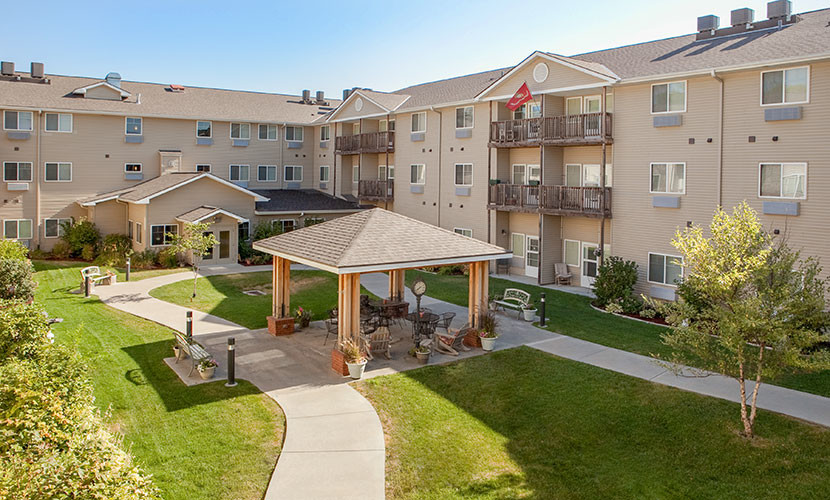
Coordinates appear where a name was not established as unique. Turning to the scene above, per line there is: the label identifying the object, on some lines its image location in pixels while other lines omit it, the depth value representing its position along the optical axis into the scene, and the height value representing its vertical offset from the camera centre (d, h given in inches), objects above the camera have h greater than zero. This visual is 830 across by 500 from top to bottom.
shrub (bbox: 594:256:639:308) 920.9 -96.4
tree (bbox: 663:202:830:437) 425.4 -57.7
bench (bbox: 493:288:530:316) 844.7 -117.8
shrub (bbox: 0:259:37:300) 792.3 -85.9
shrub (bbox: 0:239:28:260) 851.2 -50.0
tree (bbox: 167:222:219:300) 962.1 -39.7
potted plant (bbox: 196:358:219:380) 565.9 -140.9
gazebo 611.2 -37.3
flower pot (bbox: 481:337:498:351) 676.7 -138.2
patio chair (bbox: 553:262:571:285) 1091.3 -97.9
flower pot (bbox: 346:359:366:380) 576.7 -143.4
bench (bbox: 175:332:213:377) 581.6 -130.3
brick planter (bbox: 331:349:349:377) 590.5 -142.2
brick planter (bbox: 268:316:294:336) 730.8 -130.9
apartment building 805.2 +131.5
